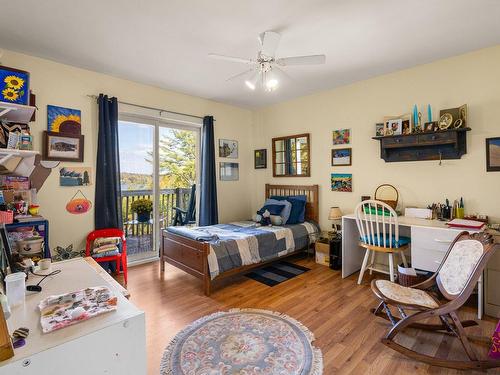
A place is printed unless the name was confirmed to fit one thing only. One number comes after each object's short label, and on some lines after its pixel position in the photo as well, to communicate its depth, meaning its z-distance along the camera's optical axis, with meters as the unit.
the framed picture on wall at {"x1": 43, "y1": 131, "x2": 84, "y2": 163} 2.95
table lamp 3.73
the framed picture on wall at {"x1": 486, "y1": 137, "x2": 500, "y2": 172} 2.68
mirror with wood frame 4.32
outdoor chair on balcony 4.31
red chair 3.06
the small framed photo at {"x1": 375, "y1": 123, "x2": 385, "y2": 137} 3.34
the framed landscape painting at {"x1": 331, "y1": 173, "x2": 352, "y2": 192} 3.81
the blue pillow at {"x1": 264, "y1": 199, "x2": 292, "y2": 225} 3.97
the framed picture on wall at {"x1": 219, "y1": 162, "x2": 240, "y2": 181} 4.66
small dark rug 3.21
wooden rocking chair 1.73
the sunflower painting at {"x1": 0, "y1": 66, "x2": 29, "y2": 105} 2.03
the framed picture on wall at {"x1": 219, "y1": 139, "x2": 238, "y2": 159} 4.65
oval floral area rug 1.73
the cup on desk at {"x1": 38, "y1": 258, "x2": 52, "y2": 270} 1.63
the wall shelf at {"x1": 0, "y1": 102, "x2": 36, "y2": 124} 2.04
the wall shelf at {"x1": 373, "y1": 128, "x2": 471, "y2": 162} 2.85
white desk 2.40
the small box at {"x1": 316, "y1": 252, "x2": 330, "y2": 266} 3.69
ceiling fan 2.34
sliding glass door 3.78
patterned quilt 2.91
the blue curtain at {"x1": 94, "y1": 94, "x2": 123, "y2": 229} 3.27
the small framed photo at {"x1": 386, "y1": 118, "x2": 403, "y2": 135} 3.18
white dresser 0.86
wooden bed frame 2.81
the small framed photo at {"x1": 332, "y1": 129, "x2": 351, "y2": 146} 3.81
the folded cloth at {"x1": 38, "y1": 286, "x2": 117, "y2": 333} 1.02
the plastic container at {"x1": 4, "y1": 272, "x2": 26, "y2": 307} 1.18
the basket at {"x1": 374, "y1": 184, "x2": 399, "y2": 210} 3.34
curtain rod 3.28
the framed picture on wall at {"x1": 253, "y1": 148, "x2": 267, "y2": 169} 4.91
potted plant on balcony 3.87
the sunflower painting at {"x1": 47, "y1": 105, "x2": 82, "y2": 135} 2.98
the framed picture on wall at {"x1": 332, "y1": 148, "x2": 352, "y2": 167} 3.81
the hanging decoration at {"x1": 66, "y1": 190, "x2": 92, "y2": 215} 3.14
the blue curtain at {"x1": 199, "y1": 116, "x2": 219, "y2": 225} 4.25
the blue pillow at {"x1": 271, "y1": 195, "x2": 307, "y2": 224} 4.04
